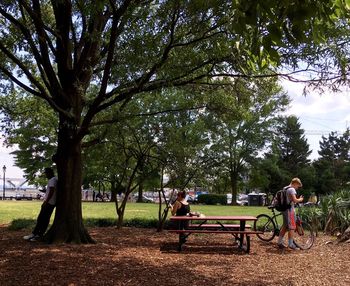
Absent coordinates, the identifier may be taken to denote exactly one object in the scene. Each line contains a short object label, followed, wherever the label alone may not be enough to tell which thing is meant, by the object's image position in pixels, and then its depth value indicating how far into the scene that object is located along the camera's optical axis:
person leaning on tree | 10.81
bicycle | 11.12
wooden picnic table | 10.02
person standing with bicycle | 10.84
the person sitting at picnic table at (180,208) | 12.82
